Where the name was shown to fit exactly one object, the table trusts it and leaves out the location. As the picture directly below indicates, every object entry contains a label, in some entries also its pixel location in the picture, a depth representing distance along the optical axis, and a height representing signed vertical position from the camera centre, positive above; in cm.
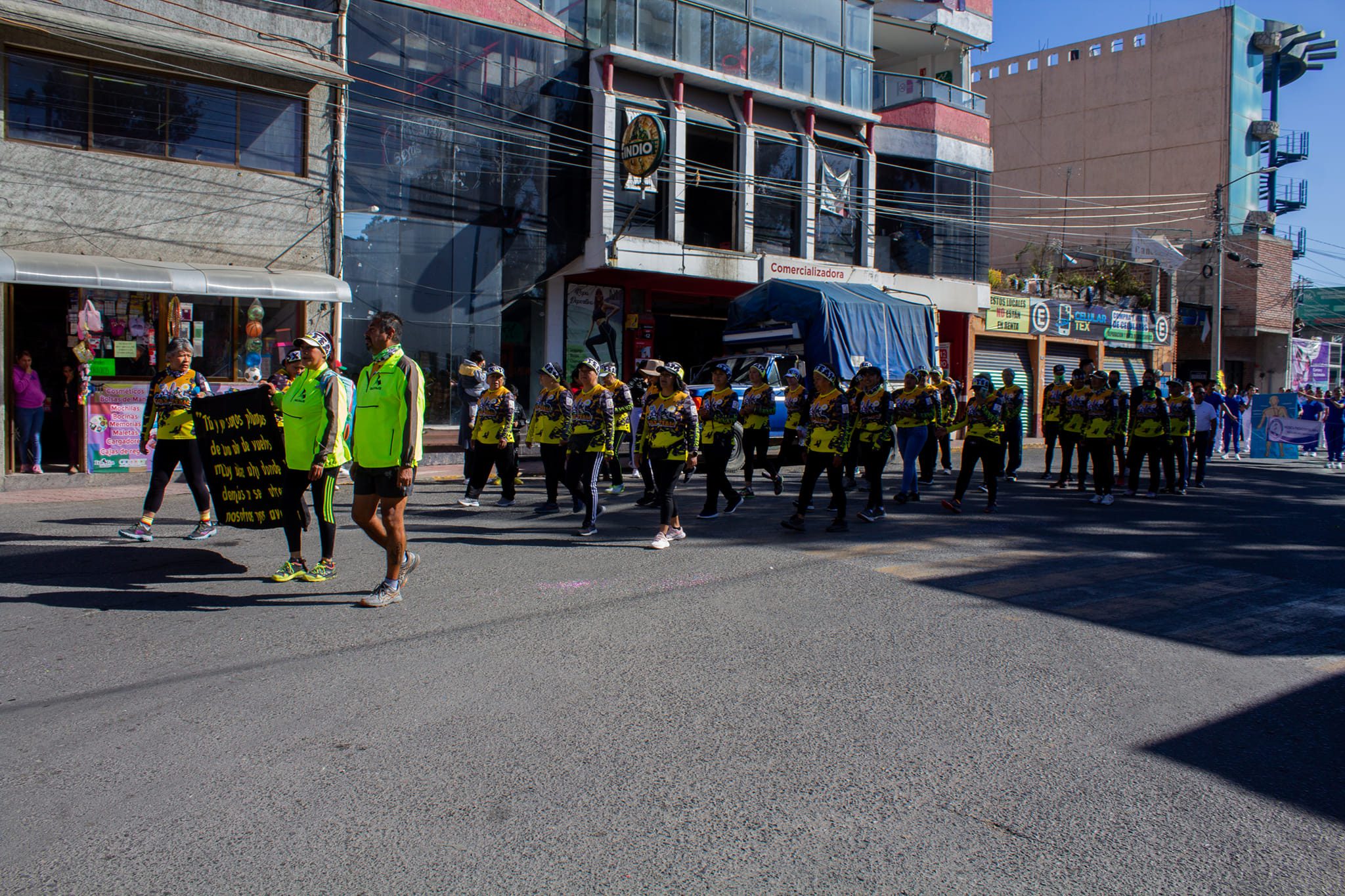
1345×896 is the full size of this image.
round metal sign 1941 +549
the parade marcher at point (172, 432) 887 -24
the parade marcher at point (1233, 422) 2400 +12
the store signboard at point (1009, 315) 2830 +317
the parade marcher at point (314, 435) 701 -19
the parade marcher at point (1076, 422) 1413 +2
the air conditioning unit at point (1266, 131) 4109 +1260
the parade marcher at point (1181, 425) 1477 +2
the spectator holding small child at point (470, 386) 1379 +37
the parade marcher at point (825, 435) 1004 -17
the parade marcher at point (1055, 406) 1541 +29
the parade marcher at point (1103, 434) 1338 -14
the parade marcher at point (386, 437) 646 -18
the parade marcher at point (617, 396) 1081 +21
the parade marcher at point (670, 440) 925 -24
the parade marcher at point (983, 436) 1195 -17
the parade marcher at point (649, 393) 1064 +25
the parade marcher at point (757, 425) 1262 -9
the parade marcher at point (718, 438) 1094 -24
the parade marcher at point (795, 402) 1202 +20
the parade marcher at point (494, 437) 1136 -29
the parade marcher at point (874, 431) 1124 -13
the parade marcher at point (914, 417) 1263 +4
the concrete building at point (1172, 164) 3859 +1177
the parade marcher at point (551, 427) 1095 -17
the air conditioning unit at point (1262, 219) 4094 +885
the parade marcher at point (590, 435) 978 -21
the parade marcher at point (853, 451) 1145 -44
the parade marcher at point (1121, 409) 1372 +23
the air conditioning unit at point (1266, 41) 4109 +1637
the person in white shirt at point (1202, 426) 1650 +1
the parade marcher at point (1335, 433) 2230 -8
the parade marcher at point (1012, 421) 1335 +2
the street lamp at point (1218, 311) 3001 +356
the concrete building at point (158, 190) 1338 +322
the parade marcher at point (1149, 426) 1447 -2
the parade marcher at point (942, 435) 1352 -23
